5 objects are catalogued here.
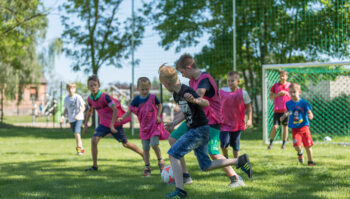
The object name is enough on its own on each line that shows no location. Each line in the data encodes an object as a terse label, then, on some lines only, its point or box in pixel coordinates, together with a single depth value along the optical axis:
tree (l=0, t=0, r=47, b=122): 17.06
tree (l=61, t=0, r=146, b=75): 20.42
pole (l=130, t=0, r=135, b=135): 14.17
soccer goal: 11.24
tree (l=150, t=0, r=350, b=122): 12.87
